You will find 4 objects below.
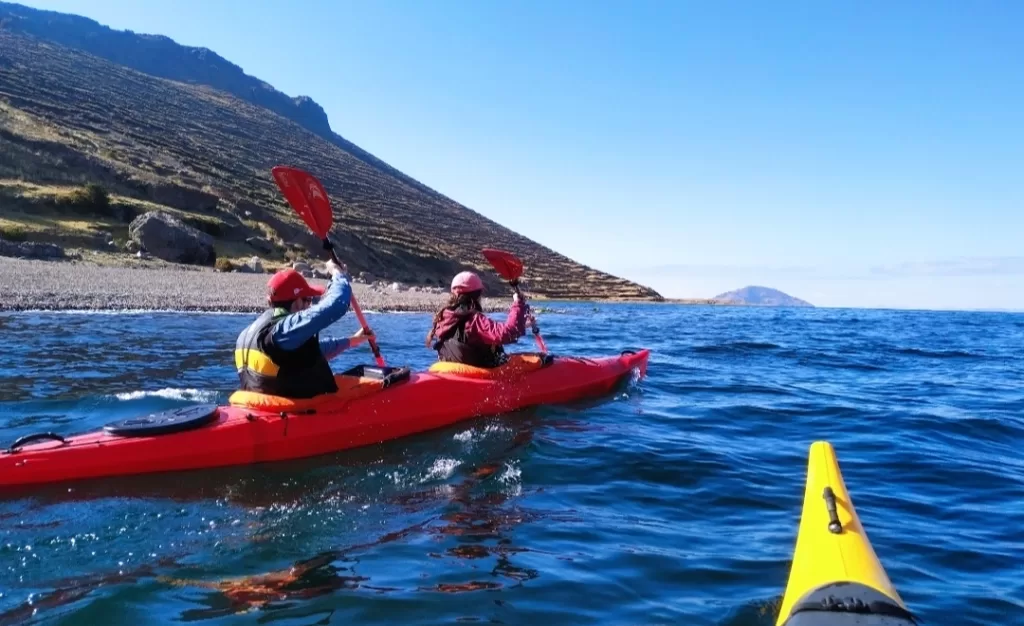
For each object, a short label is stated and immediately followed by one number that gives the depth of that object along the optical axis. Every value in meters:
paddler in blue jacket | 5.54
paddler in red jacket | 7.79
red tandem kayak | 5.11
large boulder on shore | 27.12
